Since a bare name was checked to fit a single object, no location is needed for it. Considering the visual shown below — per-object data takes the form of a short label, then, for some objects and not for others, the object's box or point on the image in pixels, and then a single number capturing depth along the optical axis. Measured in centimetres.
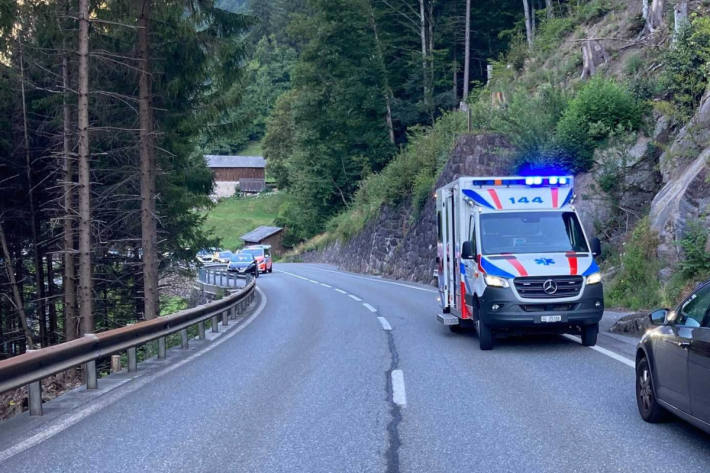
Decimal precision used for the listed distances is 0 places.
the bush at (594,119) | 2394
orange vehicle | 4912
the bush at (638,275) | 1700
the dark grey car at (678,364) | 567
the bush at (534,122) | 2522
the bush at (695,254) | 1505
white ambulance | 1162
